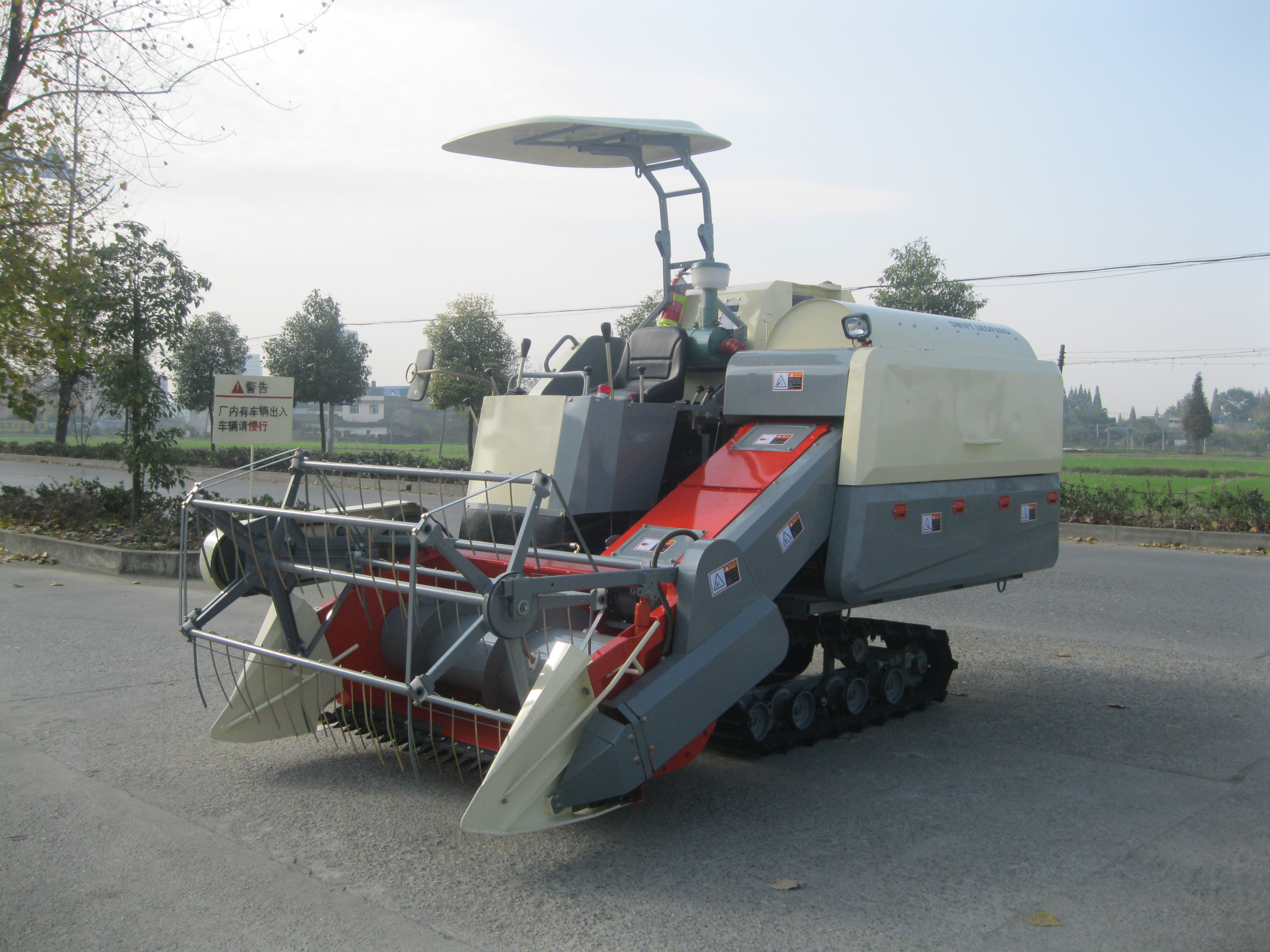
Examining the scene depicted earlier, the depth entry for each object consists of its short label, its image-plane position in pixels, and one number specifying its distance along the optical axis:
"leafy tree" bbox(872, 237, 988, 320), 19.48
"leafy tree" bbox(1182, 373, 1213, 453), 76.44
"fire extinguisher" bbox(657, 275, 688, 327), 6.60
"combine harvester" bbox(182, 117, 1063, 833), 3.86
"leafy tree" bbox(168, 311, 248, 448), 35.28
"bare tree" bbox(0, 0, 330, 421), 11.79
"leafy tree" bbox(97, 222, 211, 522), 12.76
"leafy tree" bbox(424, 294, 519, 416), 30.33
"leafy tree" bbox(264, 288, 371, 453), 32.53
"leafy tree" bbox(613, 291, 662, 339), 25.41
